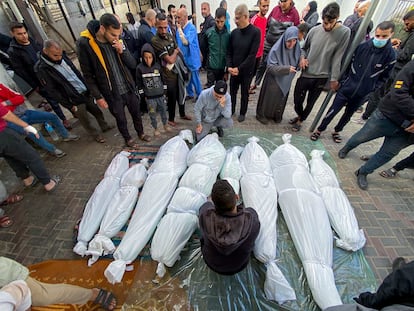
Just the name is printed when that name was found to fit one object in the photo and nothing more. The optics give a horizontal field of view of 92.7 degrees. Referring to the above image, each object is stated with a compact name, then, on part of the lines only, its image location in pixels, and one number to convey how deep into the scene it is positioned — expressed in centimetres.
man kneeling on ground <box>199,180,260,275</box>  138
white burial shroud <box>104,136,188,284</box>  190
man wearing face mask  246
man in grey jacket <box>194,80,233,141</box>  279
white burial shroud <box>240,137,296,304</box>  169
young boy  288
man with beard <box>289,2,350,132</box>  276
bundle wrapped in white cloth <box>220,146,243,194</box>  244
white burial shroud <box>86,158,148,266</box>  200
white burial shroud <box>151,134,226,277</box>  186
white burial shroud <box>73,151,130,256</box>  206
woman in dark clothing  314
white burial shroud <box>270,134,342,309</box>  170
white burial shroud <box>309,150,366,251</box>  200
